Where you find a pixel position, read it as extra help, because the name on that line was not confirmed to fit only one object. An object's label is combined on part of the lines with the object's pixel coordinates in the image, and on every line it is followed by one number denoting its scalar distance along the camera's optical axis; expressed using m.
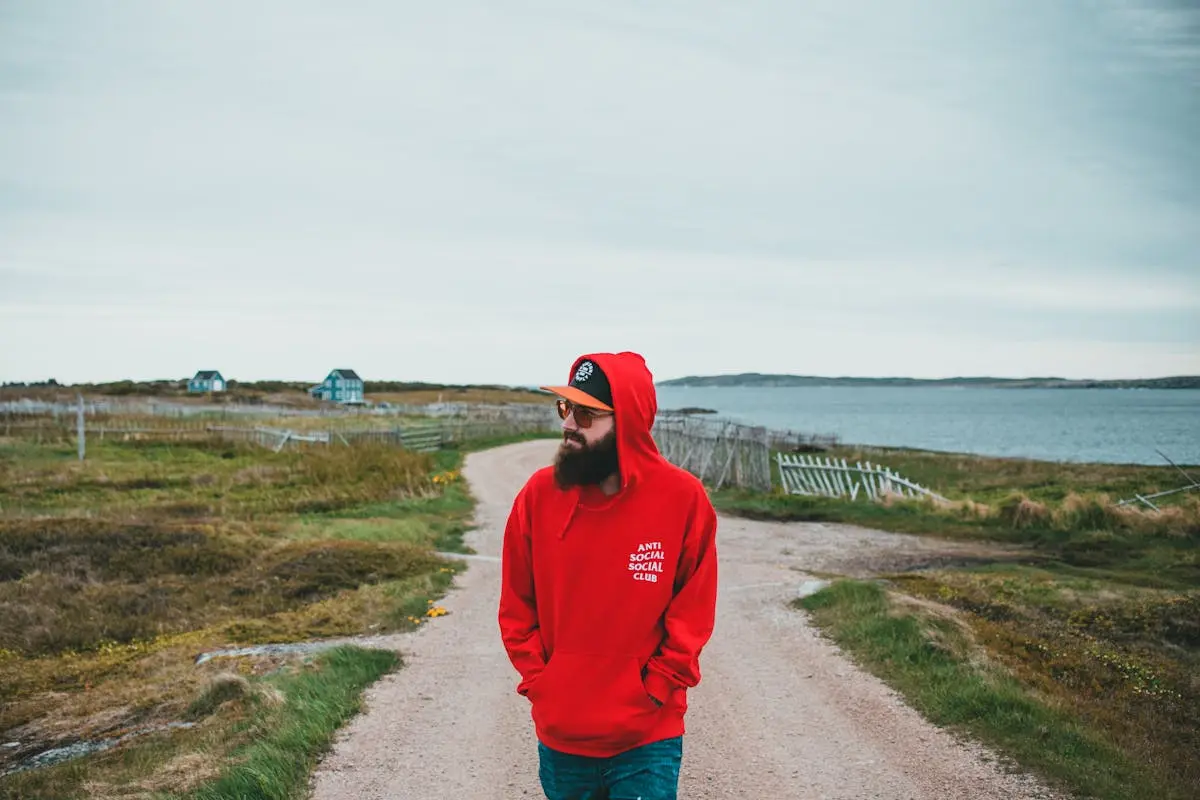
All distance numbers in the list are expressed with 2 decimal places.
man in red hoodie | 3.21
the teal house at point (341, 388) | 103.44
